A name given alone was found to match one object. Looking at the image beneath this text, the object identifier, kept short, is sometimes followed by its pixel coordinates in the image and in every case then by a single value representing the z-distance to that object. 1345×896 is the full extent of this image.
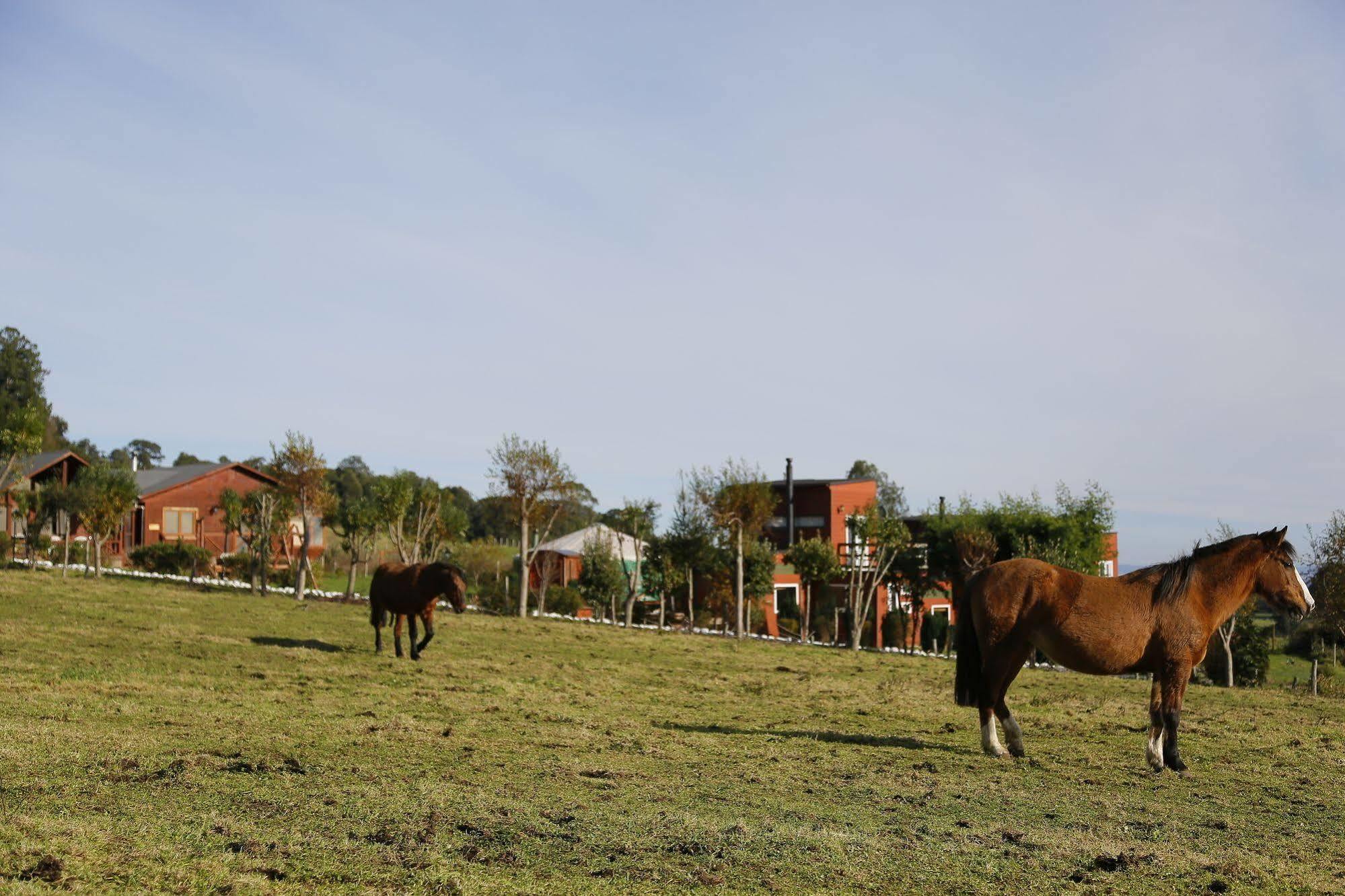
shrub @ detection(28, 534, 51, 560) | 43.50
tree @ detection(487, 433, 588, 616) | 35.88
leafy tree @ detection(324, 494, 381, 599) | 36.16
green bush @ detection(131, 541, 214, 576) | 43.94
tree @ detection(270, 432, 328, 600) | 34.16
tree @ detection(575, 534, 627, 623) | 39.53
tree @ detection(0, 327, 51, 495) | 28.64
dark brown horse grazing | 19.50
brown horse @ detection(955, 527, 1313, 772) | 10.93
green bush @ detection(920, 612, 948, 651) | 40.56
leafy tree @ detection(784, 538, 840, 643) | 37.88
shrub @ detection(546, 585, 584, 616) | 41.72
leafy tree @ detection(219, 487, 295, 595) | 35.16
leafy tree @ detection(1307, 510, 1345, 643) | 24.64
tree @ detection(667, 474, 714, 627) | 37.84
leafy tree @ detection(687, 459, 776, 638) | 36.31
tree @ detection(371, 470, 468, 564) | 35.28
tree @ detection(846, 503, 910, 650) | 33.72
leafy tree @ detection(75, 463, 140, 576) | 33.19
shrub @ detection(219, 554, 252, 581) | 44.72
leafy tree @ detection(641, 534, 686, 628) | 38.22
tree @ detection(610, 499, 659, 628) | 39.03
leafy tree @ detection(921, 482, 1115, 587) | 38.97
